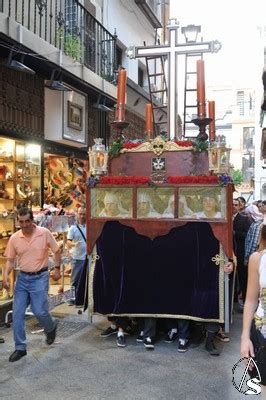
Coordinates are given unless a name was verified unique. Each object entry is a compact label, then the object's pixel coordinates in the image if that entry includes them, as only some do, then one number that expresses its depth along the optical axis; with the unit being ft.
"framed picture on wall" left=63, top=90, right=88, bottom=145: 32.85
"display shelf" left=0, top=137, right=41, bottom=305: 27.61
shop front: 27.81
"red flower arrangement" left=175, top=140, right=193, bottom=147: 21.84
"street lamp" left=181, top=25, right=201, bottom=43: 25.54
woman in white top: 10.42
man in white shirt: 25.90
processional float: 19.85
